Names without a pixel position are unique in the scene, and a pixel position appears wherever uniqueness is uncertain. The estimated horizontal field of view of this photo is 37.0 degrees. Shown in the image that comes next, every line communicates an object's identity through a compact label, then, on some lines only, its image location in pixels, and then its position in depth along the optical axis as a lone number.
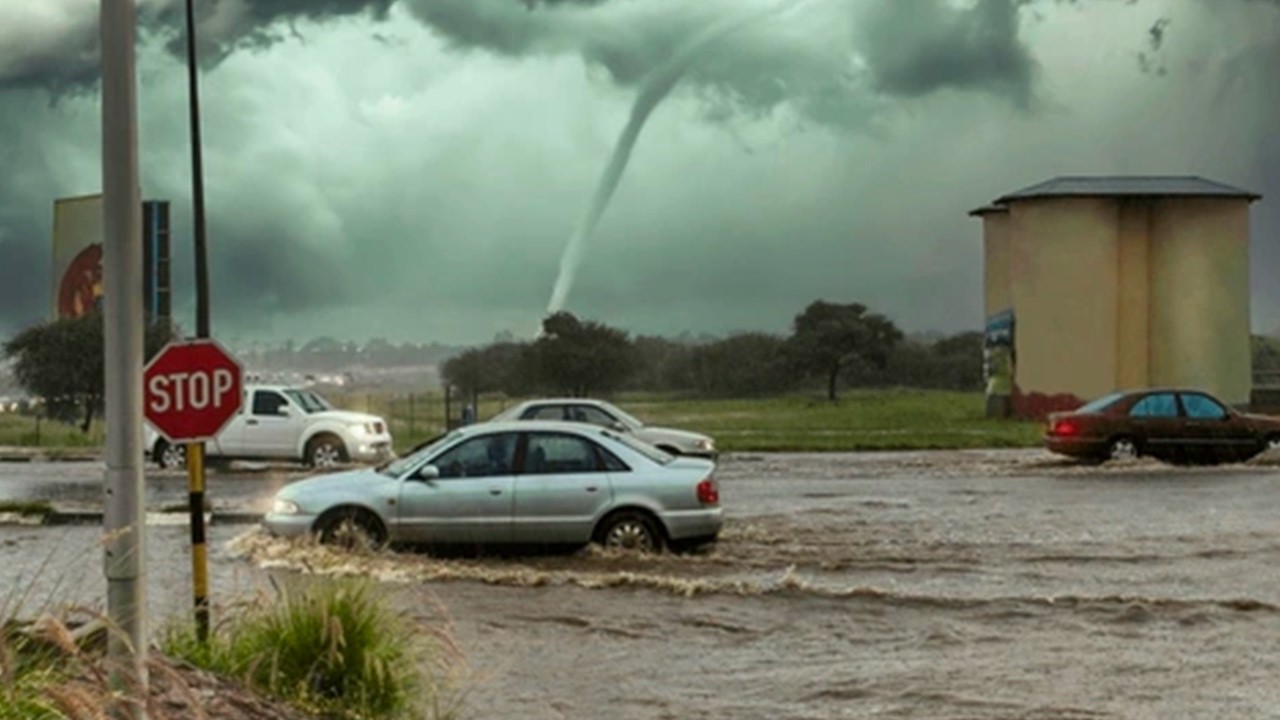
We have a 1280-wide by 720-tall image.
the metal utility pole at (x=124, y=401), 8.91
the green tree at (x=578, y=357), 74.50
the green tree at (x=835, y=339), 92.94
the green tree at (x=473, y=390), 51.50
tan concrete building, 60.12
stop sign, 12.91
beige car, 32.62
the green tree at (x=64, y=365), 63.34
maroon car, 36.69
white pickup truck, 37.31
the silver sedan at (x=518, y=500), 19.66
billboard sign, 66.56
